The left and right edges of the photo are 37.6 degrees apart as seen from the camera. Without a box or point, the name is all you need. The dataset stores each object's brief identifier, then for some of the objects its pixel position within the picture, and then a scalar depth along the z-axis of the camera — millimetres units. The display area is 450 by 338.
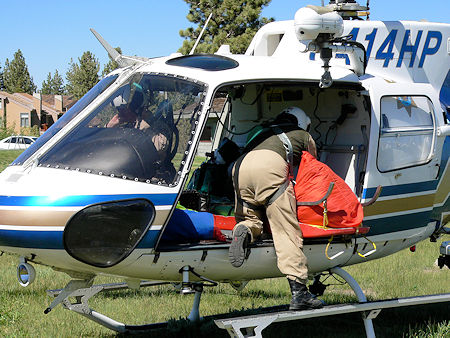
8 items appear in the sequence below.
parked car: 38969
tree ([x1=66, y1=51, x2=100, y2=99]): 63578
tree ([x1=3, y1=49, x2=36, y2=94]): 78875
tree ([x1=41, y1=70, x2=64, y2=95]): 86938
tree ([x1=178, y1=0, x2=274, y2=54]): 27214
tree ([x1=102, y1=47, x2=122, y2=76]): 57491
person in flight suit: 4773
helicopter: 4309
